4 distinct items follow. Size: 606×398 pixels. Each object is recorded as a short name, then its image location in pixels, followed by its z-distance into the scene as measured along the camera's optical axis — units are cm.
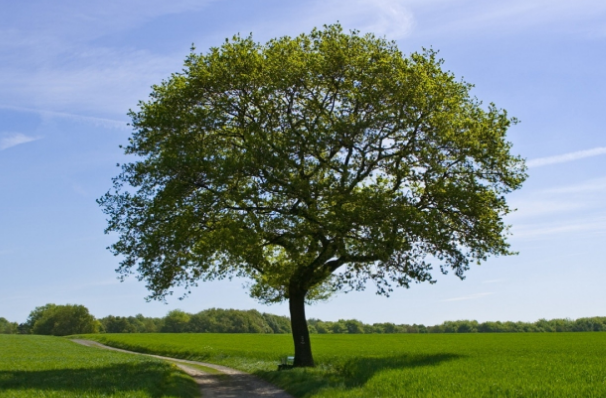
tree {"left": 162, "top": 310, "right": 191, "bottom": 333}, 15988
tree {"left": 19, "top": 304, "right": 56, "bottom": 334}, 17762
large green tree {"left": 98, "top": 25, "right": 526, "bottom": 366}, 3008
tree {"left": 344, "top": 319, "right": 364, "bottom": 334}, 16382
